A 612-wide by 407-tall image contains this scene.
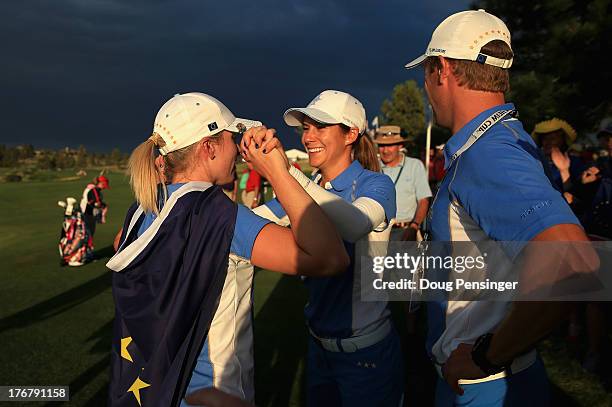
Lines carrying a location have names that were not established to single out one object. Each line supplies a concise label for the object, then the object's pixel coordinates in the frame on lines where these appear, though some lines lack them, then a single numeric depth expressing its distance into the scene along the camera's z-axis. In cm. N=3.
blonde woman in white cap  189
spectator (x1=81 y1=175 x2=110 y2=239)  1191
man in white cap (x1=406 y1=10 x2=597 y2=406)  151
